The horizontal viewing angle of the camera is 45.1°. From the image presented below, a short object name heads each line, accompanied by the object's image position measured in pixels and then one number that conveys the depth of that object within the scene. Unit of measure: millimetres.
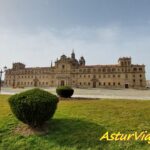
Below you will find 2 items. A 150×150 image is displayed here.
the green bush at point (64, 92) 21234
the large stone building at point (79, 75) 88650
